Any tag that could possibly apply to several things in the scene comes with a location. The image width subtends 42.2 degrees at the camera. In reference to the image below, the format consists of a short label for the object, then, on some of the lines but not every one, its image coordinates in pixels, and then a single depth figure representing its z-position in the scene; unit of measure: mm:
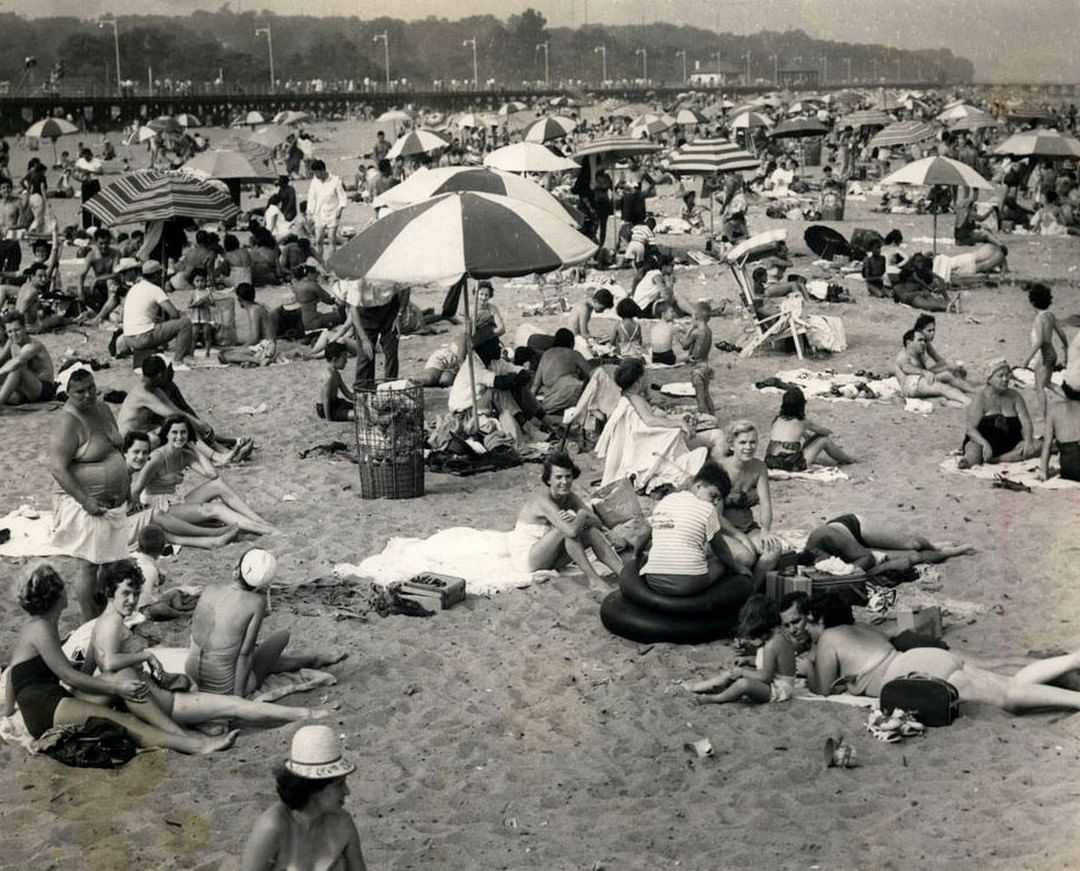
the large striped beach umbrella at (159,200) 15094
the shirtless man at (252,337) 14625
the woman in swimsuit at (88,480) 7852
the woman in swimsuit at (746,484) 8430
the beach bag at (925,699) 6051
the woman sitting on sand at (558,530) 8078
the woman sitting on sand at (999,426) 10375
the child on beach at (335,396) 11930
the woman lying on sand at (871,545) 8000
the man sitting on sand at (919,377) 12461
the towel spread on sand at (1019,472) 9820
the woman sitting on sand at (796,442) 10351
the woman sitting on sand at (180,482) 8945
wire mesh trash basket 9773
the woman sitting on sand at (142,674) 5902
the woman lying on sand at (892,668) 6129
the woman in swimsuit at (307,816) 4109
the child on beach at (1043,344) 11578
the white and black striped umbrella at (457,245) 9672
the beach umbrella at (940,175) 18328
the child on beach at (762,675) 6449
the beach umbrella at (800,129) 30047
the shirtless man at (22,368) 12398
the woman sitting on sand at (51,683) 5801
